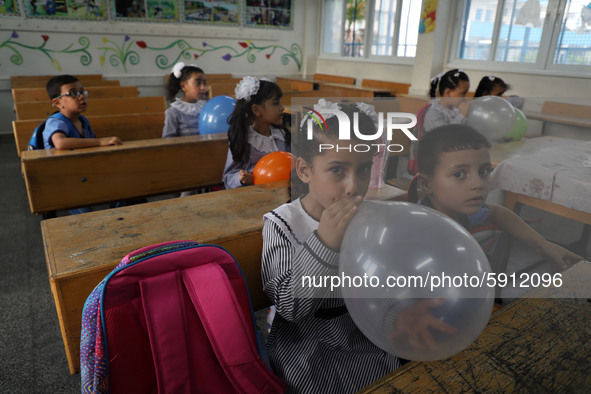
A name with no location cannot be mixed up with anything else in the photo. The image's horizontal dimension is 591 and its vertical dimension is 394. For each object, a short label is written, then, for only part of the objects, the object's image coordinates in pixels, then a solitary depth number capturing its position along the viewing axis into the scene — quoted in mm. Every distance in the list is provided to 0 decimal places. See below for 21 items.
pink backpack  696
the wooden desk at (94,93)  3732
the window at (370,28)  5938
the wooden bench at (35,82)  5230
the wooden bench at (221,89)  3914
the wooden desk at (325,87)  4376
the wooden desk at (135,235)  857
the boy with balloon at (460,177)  500
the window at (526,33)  3975
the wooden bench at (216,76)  6477
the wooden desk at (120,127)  2500
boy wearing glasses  1917
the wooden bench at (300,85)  5156
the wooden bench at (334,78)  6883
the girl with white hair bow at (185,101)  2639
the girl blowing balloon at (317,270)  507
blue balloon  2395
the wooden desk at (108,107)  3207
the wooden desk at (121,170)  1723
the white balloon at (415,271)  499
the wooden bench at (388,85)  5620
